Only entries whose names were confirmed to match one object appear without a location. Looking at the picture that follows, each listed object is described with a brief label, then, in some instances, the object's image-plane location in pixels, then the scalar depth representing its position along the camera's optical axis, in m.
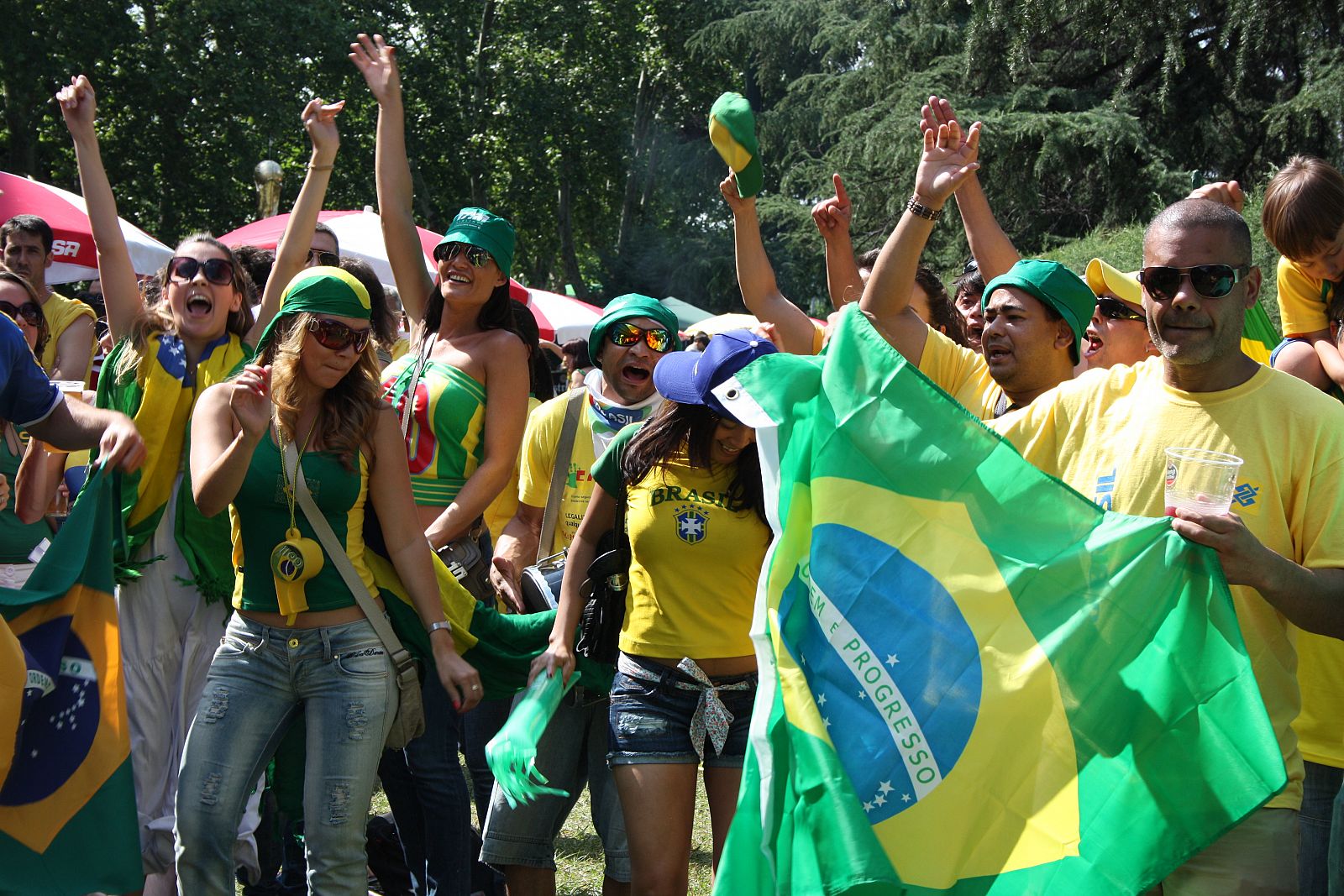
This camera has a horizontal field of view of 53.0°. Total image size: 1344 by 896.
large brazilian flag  2.87
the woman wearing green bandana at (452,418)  4.74
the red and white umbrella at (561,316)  15.26
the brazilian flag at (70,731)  3.81
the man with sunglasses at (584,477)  4.60
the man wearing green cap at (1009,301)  4.31
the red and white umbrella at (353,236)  10.38
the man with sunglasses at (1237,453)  2.90
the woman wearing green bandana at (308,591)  3.89
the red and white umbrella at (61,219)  9.59
